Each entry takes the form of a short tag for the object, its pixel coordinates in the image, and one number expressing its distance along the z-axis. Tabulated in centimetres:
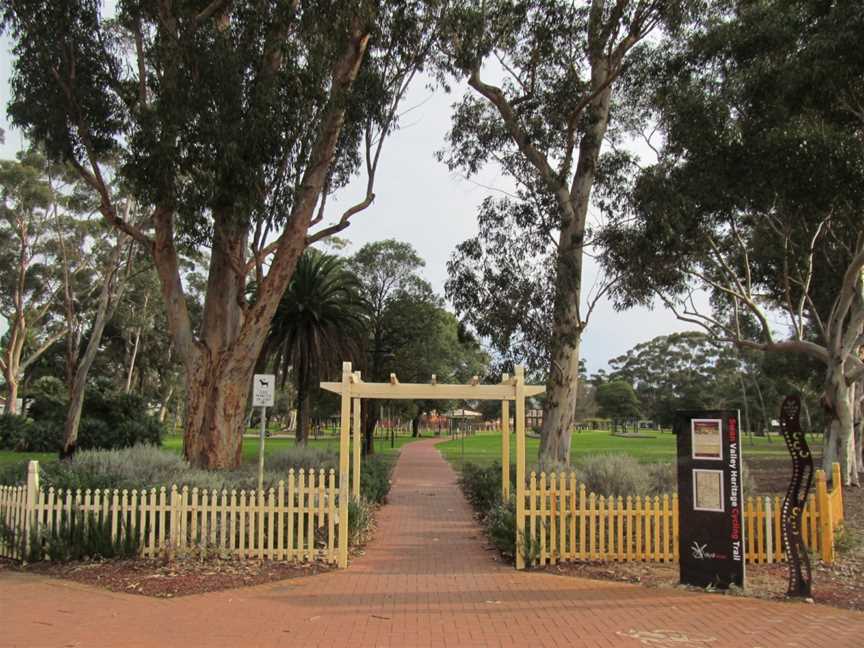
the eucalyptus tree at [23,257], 3183
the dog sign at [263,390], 1065
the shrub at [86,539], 882
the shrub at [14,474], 1043
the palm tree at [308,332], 2262
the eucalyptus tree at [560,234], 1636
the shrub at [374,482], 1384
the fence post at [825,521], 909
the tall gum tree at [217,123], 1244
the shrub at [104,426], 3506
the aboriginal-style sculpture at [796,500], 760
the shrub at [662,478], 1149
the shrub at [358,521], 1013
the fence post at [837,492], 1027
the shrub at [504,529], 932
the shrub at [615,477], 1097
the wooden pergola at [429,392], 943
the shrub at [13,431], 3697
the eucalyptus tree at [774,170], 1218
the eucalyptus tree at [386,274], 3466
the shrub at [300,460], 1470
